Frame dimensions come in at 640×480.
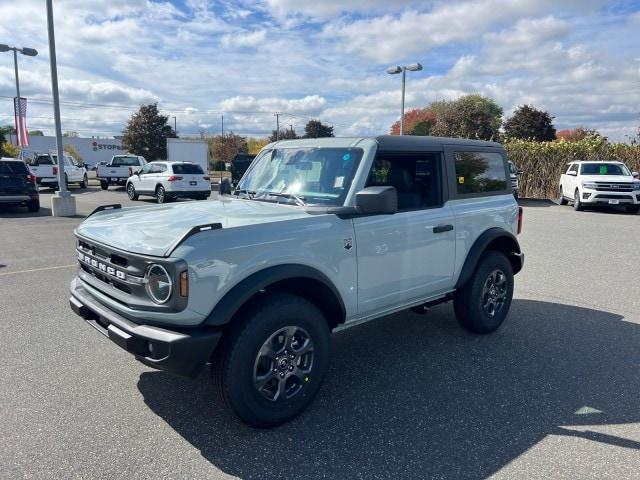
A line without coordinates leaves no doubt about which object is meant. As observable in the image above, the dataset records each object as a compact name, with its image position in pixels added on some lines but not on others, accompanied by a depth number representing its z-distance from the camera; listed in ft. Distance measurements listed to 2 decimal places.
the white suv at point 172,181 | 62.34
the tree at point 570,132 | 220.10
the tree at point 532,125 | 162.09
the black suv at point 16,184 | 48.44
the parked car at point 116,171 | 87.04
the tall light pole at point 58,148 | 45.29
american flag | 94.97
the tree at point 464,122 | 135.74
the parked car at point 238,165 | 89.71
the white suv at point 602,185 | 54.39
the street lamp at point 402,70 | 75.25
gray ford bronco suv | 9.52
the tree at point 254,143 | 270.46
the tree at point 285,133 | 236.02
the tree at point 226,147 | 233.14
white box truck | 113.19
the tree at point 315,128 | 218.83
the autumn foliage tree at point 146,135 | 175.32
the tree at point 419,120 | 181.76
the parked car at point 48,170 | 76.59
